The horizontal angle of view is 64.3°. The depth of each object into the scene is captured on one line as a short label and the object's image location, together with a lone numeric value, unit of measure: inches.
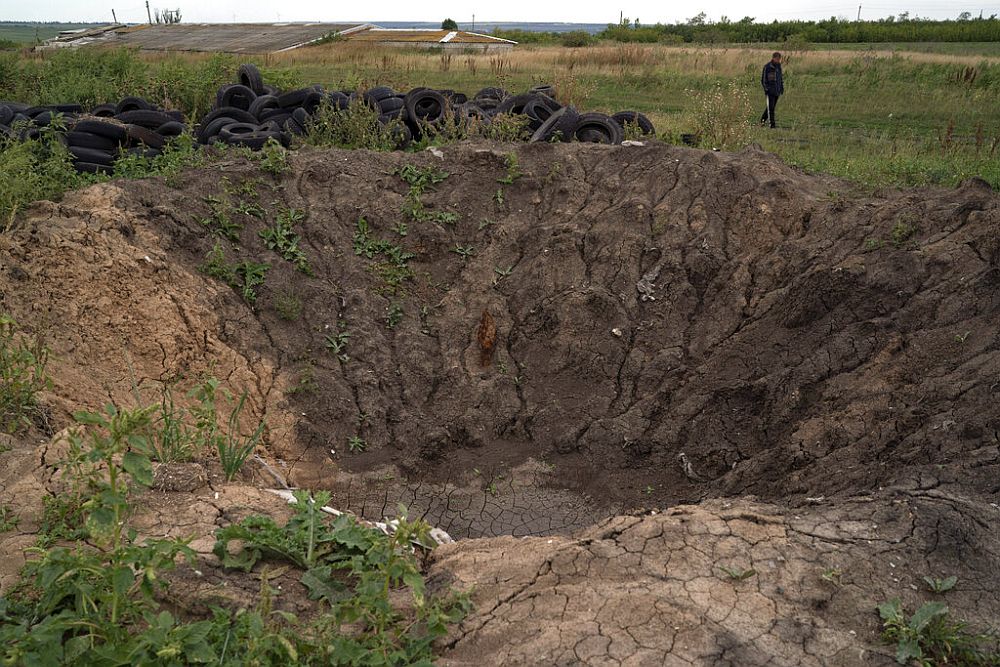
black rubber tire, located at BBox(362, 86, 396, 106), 437.1
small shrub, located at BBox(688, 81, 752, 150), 397.4
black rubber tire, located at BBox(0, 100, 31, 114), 425.7
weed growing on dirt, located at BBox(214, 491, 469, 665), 121.1
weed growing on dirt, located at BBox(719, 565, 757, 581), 137.9
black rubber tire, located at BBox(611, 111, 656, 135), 413.0
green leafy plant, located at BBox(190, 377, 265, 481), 159.3
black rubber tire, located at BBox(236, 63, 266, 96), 474.6
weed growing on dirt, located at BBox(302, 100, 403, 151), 380.2
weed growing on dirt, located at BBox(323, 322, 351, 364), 263.1
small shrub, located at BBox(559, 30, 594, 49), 1358.3
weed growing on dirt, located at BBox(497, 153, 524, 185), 320.8
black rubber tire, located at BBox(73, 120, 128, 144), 361.1
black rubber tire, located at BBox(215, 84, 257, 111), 452.4
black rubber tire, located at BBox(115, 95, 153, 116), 430.3
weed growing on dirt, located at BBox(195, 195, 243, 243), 281.0
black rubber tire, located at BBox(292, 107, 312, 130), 405.2
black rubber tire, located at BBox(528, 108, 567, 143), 379.9
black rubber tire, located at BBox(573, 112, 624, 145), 378.9
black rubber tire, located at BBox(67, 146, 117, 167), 349.5
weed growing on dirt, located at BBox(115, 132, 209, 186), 317.1
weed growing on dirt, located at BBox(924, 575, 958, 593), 131.9
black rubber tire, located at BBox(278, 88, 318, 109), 430.0
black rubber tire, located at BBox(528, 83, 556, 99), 499.8
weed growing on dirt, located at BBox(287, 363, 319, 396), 248.2
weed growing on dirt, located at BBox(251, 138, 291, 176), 313.6
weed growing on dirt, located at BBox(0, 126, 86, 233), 275.4
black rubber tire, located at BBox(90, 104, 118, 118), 426.0
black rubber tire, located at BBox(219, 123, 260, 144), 386.0
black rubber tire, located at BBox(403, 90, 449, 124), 413.3
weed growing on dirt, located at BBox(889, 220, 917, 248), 247.1
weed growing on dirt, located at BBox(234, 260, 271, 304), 267.0
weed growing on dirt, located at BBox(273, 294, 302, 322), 265.7
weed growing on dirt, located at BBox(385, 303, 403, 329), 277.3
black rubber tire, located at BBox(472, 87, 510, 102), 485.7
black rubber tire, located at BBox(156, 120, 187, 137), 393.1
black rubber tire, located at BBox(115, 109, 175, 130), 395.9
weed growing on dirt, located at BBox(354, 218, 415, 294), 291.4
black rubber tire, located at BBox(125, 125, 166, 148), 366.0
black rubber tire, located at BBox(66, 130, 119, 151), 357.7
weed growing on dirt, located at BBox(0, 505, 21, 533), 146.5
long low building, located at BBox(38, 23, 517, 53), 1344.7
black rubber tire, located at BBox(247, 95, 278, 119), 436.8
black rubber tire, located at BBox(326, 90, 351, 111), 414.6
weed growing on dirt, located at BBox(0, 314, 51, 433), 185.2
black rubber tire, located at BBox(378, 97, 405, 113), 426.9
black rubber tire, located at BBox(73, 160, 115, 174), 344.5
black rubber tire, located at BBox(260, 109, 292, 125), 420.5
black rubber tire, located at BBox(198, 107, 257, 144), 417.6
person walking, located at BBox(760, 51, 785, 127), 547.8
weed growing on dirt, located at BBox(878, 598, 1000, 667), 118.4
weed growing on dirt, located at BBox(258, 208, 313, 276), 282.2
